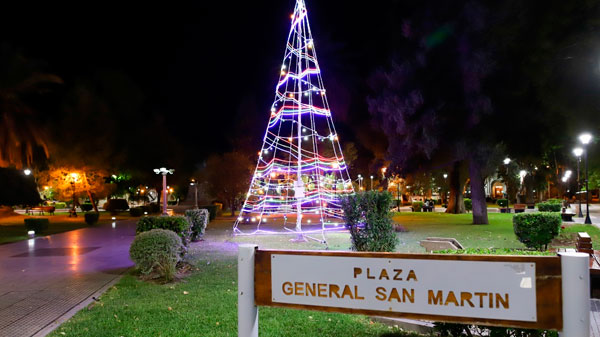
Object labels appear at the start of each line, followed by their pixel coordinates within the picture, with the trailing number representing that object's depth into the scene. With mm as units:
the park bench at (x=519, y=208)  31812
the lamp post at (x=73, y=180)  35562
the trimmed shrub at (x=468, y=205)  39500
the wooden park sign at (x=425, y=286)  2523
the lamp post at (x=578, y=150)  24797
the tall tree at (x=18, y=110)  29031
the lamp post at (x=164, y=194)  24369
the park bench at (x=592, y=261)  7000
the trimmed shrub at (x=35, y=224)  21000
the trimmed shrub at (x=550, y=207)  23125
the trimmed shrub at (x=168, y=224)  11258
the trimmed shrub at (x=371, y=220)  9141
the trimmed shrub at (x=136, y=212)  38250
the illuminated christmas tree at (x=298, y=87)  16672
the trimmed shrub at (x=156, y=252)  9023
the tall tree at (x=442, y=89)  22250
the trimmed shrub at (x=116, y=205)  43959
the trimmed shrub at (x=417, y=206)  41750
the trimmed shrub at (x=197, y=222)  16828
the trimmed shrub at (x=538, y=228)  11938
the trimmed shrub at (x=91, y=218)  27984
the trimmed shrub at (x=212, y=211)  30853
